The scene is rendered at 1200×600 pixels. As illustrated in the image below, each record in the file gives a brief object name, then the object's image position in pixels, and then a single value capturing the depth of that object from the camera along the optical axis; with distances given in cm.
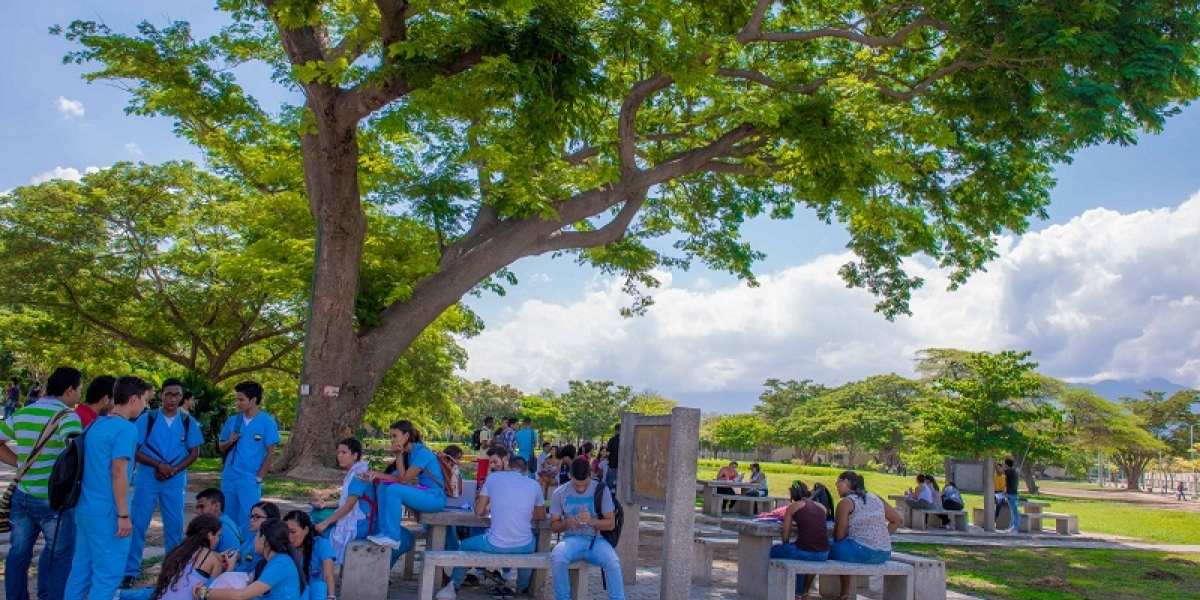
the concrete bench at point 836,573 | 700
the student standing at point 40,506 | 525
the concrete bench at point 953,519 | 1691
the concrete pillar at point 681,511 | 664
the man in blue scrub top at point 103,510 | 502
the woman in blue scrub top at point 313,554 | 549
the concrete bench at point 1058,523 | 1775
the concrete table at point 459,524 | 711
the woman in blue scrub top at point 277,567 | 501
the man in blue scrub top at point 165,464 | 667
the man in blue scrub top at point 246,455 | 714
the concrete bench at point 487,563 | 627
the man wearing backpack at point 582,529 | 642
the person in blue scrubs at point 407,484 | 689
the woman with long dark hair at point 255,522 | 559
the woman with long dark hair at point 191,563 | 473
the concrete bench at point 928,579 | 751
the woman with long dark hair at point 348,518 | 655
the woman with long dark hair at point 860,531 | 738
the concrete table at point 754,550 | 775
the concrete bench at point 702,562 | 859
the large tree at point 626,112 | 1189
